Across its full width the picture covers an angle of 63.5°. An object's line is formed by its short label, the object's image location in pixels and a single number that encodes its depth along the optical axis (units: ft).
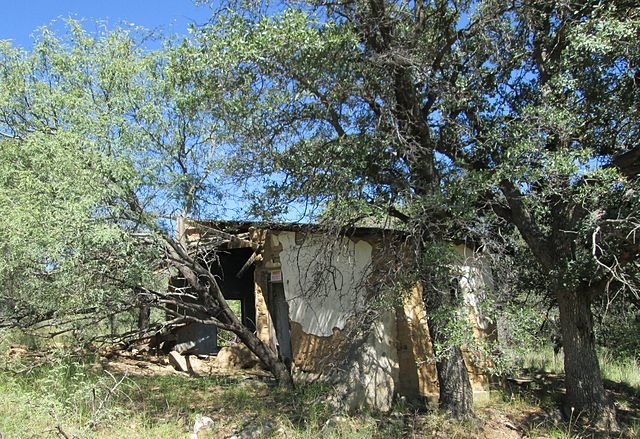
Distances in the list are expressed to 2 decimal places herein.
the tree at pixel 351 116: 22.75
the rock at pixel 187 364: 38.17
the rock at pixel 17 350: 37.27
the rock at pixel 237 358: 38.96
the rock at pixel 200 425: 24.41
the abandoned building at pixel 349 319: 30.17
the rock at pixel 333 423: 24.64
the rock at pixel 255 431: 24.35
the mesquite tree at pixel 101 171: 23.27
